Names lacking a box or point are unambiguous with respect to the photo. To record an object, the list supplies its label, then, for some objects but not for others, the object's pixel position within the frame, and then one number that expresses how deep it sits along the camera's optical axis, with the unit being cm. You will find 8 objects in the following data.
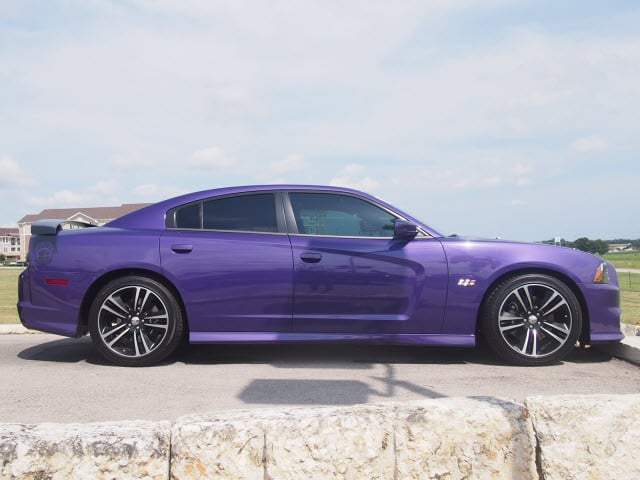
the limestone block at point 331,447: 191
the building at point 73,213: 10069
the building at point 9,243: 12488
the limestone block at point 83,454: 181
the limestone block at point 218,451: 189
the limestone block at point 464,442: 197
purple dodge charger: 443
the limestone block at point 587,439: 200
